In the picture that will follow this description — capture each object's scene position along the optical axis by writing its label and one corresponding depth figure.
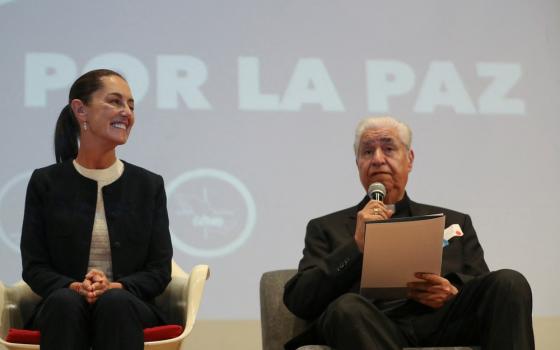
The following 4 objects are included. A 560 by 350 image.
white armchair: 4.97
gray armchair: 5.39
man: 4.58
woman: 5.25
